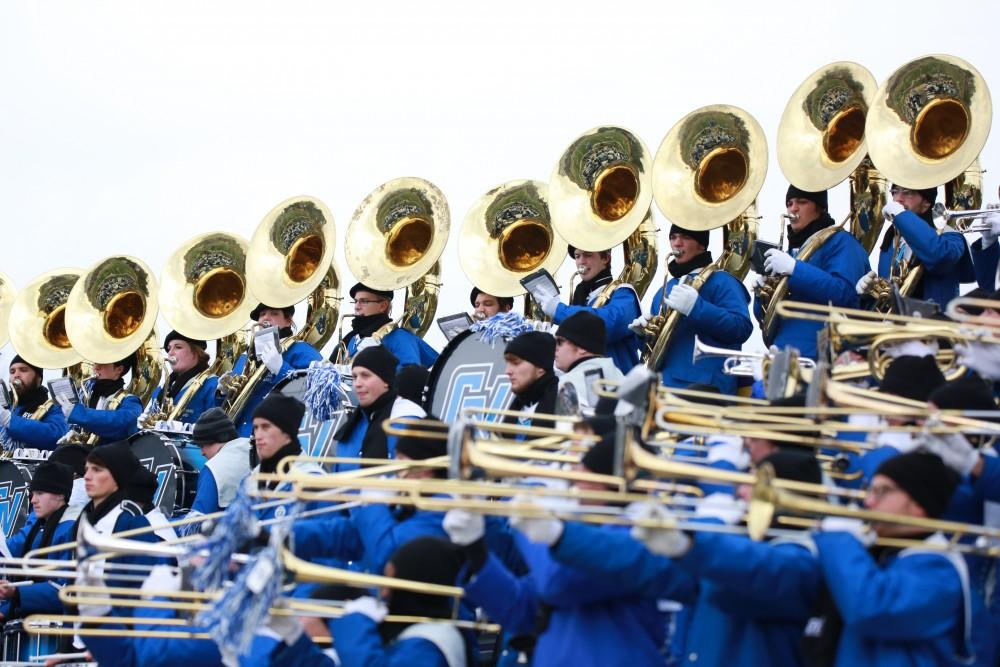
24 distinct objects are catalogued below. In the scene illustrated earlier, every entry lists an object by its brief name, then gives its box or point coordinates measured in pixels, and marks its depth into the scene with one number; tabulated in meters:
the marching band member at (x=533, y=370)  14.64
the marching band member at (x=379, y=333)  20.61
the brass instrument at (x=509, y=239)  20.67
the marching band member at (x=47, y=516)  18.20
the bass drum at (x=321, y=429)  17.94
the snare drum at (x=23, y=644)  18.05
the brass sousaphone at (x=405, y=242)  21.81
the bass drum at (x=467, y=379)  17.14
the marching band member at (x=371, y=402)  15.37
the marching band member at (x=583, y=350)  14.97
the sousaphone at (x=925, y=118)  17.66
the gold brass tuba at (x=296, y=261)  23.13
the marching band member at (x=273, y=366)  21.37
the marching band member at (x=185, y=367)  23.24
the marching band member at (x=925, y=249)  17.11
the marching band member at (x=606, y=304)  18.05
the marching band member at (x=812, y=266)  17.40
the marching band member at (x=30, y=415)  23.80
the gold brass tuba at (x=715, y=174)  18.99
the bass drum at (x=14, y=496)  22.40
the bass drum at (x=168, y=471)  19.38
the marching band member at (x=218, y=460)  17.53
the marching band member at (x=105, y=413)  22.69
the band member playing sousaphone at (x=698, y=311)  17.72
